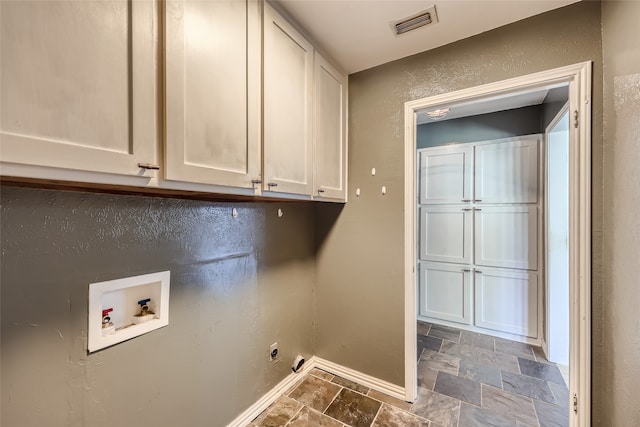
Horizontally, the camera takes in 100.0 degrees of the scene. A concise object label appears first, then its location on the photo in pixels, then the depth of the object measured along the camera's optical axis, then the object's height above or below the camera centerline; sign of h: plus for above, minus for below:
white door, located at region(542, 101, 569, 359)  2.47 -0.27
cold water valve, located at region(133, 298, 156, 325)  1.21 -0.46
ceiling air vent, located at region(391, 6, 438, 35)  1.45 +1.08
